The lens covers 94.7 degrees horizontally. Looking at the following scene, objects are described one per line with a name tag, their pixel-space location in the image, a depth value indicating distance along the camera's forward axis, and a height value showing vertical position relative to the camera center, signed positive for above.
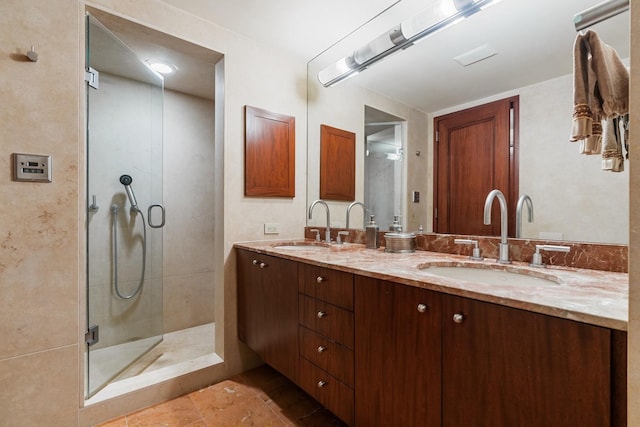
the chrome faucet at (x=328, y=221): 2.05 -0.05
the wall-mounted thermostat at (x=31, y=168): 1.28 +0.21
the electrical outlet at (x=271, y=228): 2.07 -0.10
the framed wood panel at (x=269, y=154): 1.96 +0.42
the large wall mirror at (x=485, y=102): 1.13 +0.58
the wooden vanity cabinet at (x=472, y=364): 0.62 -0.39
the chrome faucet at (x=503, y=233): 1.24 -0.08
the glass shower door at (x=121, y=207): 1.62 +0.05
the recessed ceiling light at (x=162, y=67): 2.03 +1.05
